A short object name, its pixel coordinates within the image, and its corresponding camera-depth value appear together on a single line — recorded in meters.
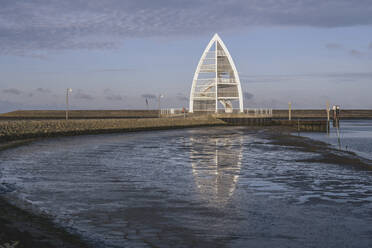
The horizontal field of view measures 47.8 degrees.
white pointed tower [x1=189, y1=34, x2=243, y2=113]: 83.00
